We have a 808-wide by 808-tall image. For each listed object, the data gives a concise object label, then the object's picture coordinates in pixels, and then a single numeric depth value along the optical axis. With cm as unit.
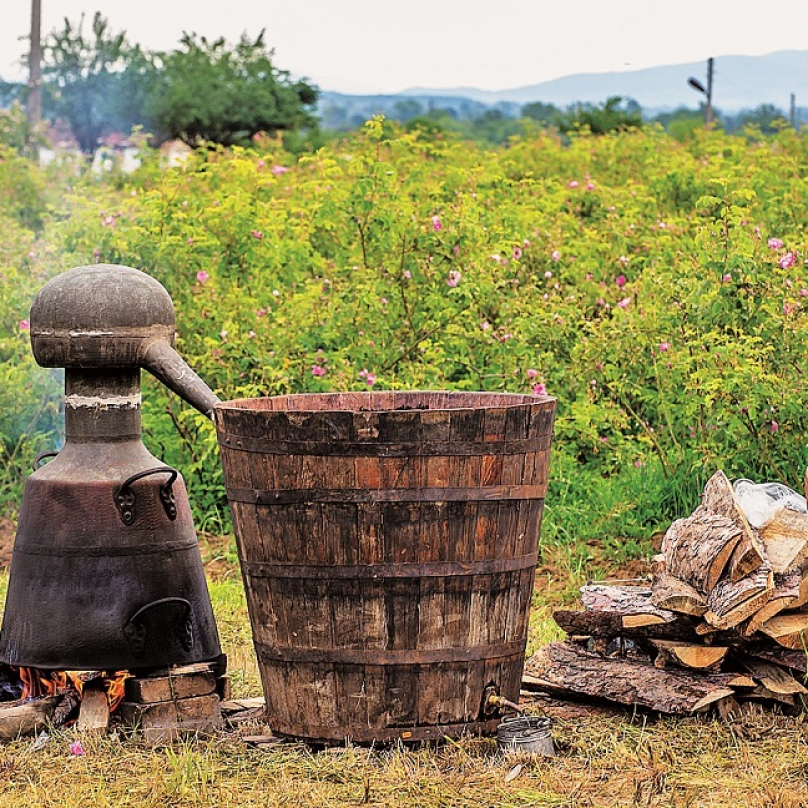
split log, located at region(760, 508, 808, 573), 837
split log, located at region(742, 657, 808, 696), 822
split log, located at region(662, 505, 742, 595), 824
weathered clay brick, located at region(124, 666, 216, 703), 814
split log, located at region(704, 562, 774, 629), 805
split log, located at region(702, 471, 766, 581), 820
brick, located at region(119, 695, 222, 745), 808
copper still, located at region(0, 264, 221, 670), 816
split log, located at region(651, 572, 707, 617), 823
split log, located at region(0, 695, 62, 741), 809
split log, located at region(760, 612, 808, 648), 821
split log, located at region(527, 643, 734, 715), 824
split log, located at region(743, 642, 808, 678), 829
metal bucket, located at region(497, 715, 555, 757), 759
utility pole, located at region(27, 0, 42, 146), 5525
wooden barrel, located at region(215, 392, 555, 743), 732
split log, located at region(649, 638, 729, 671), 831
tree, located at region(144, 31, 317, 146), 6744
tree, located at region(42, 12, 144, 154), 7587
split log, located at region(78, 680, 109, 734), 805
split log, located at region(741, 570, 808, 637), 814
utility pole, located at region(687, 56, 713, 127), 7094
